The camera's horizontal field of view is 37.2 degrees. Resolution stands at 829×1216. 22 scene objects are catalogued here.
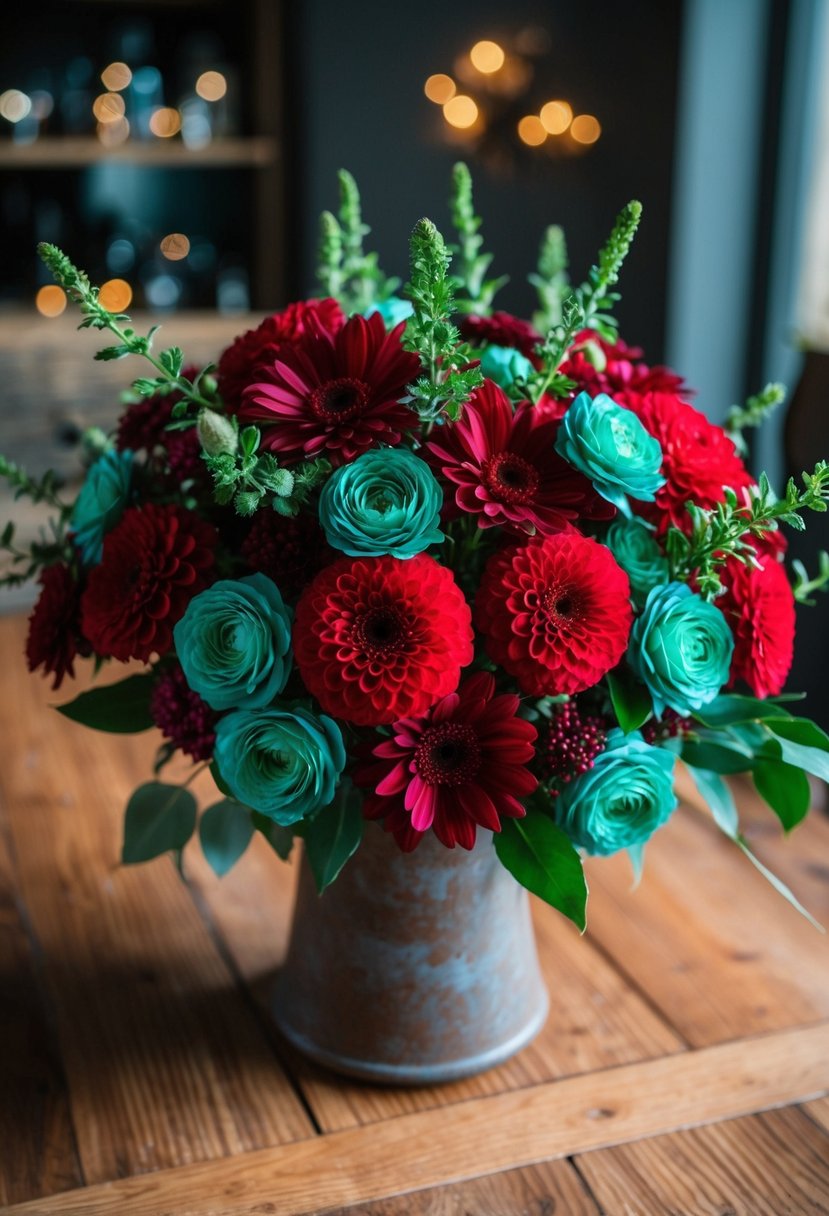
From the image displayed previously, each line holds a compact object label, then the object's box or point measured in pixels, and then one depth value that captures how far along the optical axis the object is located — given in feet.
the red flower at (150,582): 2.32
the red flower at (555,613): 2.19
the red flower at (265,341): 2.47
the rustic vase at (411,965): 2.58
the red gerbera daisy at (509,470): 2.22
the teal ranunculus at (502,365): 2.61
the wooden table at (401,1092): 2.38
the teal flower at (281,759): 2.23
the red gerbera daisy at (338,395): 2.25
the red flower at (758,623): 2.43
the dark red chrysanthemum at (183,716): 2.38
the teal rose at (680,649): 2.29
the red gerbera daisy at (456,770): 2.20
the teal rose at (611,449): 2.24
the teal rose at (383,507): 2.17
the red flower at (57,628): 2.58
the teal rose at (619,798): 2.36
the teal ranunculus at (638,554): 2.42
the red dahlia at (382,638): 2.12
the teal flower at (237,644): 2.21
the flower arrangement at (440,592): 2.18
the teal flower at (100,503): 2.61
